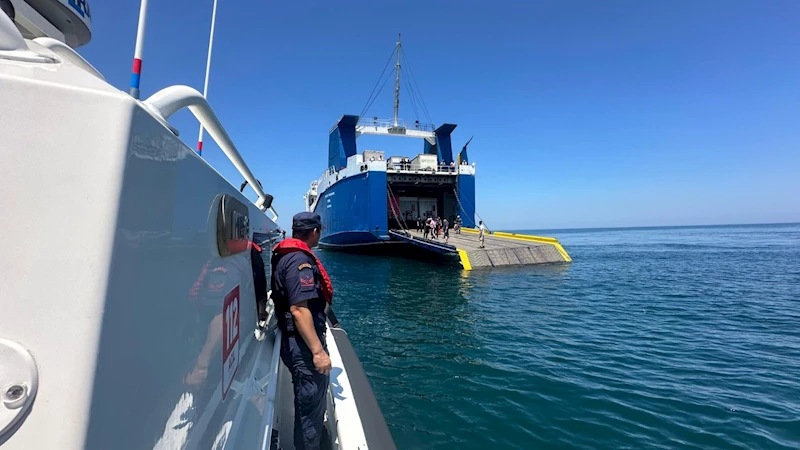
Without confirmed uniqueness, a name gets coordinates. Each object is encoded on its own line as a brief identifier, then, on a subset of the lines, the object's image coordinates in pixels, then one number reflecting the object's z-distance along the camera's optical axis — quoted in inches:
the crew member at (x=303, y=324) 85.7
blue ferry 770.8
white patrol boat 25.6
